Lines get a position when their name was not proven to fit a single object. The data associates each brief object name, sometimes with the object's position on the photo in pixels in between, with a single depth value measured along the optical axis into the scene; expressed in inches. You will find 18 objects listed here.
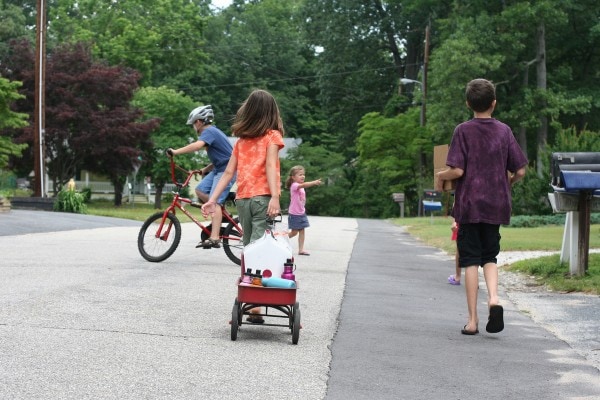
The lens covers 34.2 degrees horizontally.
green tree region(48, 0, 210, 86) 2566.4
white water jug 266.8
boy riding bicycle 446.0
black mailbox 438.9
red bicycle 465.7
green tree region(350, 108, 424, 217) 2226.9
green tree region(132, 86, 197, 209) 2102.6
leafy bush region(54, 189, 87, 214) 1239.7
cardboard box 383.2
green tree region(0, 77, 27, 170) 1150.3
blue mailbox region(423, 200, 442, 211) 1417.8
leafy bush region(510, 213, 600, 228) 1196.5
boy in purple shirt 289.1
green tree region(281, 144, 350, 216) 2753.4
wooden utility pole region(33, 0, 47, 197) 1384.1
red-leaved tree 1654.8
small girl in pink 600.4
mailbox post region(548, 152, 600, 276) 423.5
